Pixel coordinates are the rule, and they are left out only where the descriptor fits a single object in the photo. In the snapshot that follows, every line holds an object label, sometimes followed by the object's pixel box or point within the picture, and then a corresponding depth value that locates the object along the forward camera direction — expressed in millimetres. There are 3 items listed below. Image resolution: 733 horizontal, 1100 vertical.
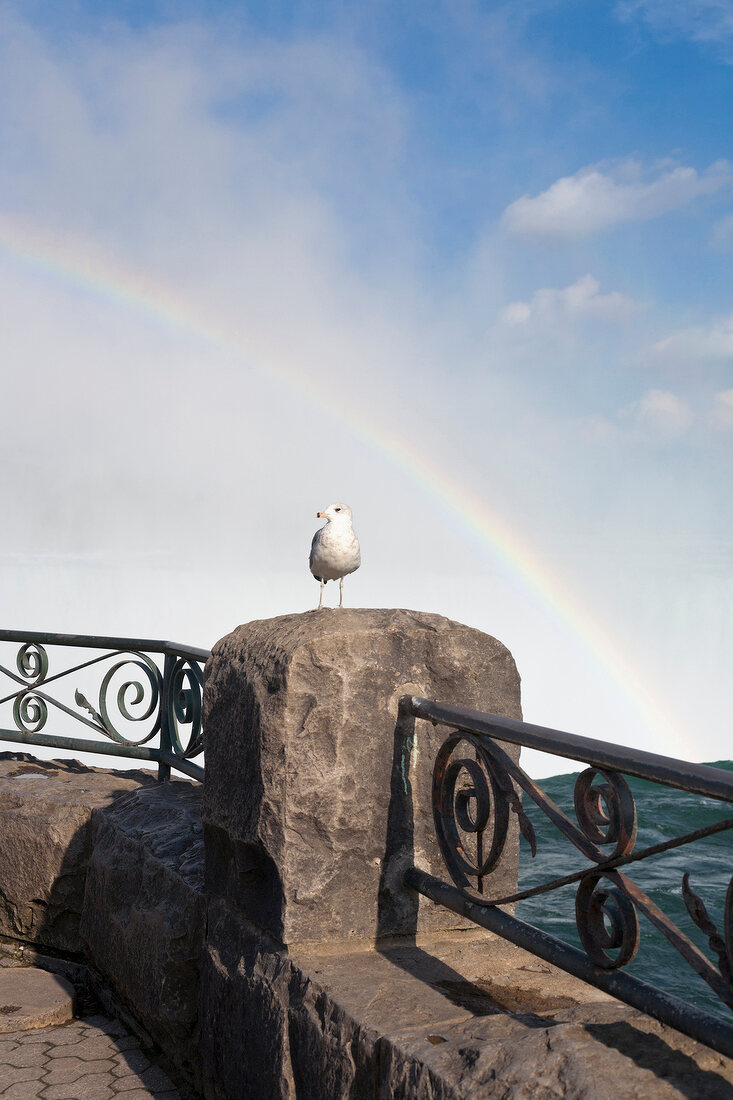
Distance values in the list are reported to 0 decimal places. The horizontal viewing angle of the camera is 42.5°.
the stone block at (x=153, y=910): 3477
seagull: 4543
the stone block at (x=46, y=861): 4656
